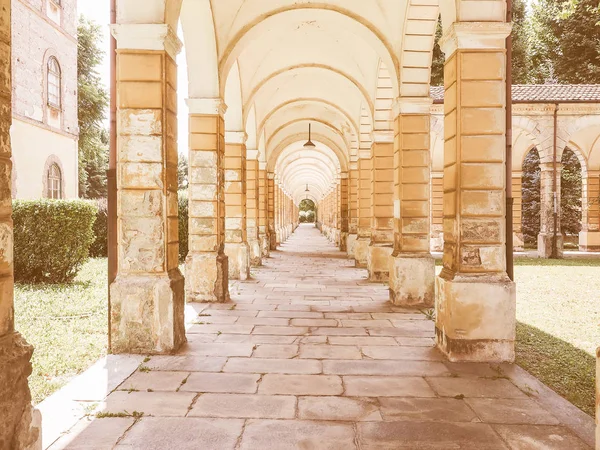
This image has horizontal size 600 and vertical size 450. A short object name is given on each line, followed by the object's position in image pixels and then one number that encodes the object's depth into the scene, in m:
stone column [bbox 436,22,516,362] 4.79
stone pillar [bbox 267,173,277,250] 20.44
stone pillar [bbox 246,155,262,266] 13.92
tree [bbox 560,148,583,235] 23.57
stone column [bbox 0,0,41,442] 2.28
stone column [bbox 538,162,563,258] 16.70
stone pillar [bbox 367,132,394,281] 9.99
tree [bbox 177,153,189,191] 42.88
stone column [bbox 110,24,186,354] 5.00
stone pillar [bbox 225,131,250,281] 10.25
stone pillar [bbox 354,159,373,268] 13.48
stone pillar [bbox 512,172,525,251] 19.08
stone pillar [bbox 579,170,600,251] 19.73
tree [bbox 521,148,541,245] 24.48
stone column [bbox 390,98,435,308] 7.62
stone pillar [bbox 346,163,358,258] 16.06
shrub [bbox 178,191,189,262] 13.96
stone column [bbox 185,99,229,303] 7.79
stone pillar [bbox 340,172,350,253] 19.58
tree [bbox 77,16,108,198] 22.59
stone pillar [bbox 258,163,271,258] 16.44
